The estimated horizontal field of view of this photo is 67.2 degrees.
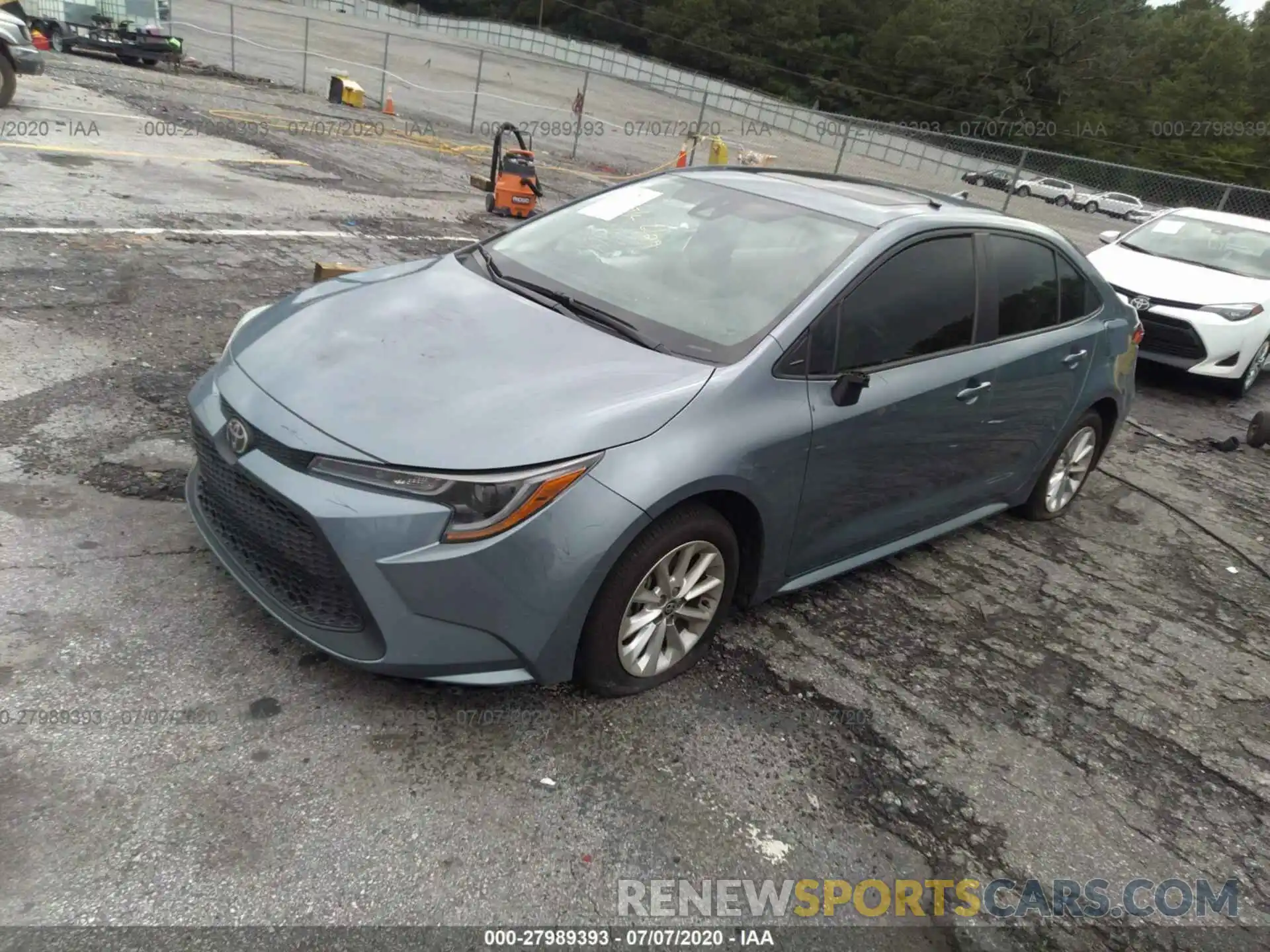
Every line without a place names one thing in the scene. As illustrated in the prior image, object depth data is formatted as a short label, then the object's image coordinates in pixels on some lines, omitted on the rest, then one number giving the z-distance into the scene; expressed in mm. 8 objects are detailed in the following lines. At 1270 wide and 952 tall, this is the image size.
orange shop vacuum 10906
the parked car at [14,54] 11375
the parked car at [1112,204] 30328
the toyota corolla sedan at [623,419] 2732
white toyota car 8672
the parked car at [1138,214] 29011
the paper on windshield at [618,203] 4270
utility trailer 19734
